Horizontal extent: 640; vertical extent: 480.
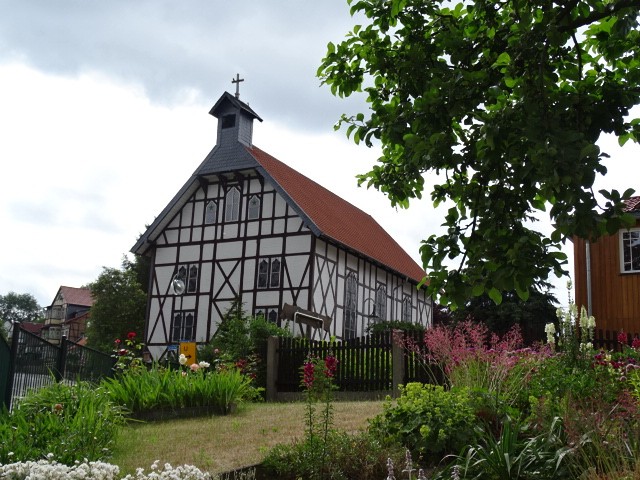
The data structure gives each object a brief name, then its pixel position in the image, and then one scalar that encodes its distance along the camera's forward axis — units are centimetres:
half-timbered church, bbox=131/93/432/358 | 2706
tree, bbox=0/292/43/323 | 13112
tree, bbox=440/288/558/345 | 3384
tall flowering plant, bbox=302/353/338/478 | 726
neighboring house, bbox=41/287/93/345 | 8981
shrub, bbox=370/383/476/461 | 738
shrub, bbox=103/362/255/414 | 1146
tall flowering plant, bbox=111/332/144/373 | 1345
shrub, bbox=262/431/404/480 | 701
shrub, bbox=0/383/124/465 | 779
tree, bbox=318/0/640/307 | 489
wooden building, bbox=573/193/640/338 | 1936
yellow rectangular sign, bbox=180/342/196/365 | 1906
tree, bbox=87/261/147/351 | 4362
